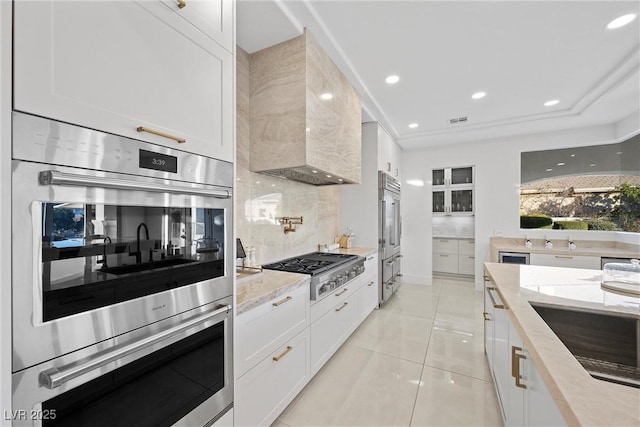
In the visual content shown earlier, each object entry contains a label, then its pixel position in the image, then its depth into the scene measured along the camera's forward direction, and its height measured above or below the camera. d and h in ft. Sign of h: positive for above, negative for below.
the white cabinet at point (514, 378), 2.86 -2.36
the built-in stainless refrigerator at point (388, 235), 12.42 -0.99
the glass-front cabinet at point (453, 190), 17.75 +1.77
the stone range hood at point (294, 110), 6.77 +2.89
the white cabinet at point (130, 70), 2.32 +1.60
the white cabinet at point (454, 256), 18.12 -2.83
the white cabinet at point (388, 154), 12.98 +3.42
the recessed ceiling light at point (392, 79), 9.25 +4.92
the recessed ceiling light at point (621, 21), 6.37 +4.85
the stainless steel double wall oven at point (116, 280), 2.30 -0.72
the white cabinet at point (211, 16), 3.49 +2.86
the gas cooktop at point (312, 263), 7.00 -1.45
